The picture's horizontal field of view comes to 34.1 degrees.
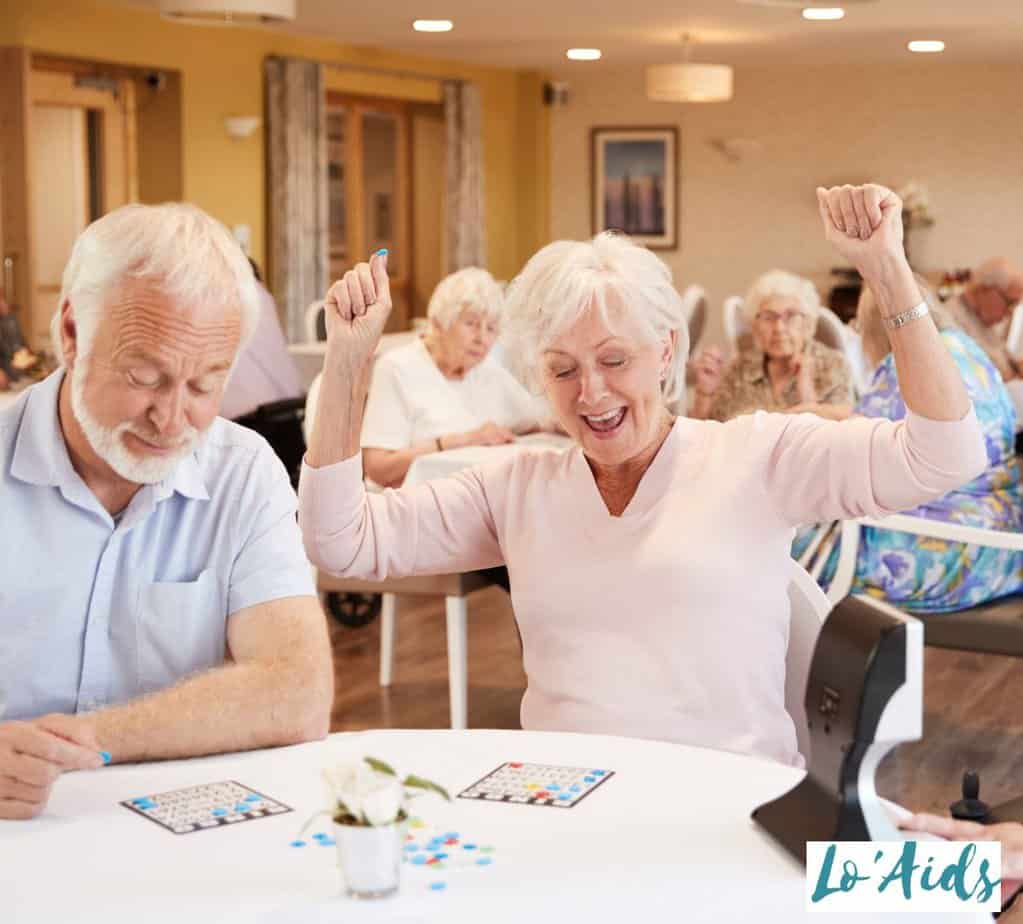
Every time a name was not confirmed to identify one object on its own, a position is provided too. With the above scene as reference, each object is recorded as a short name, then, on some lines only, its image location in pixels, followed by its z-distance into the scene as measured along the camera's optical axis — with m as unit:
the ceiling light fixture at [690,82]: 10.77
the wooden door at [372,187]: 12.36
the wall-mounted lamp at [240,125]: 10.60
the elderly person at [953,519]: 3.80
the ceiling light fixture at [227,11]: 6.71
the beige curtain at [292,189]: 11.12
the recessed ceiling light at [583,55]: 12.62
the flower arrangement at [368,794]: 1.42
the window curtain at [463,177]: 13.34
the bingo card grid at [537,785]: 1.71
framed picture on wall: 14.67
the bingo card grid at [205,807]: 1.67
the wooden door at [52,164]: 8.95
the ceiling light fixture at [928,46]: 11.85
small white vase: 1.43
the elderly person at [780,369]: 5.19
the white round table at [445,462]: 4.35
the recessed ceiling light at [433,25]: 10.42
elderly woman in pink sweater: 2.13
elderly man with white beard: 2.00
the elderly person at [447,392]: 4.66
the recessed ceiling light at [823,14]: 9.02
